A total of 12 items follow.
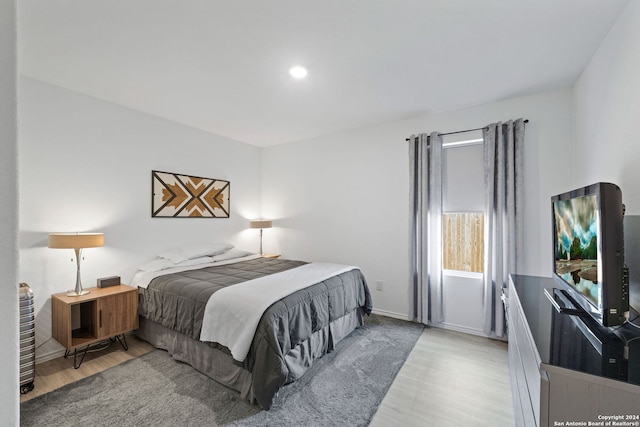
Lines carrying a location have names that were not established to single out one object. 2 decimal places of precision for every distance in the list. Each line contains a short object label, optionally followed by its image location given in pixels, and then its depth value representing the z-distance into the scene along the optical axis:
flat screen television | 1.12
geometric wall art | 3.55
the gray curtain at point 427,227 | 3.32
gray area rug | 1.85
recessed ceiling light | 2.40
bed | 2.00
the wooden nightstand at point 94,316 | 2.46
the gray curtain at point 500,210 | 2.87
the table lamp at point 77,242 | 2.42
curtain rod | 3.14
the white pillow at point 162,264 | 3.20
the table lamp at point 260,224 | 4.65
